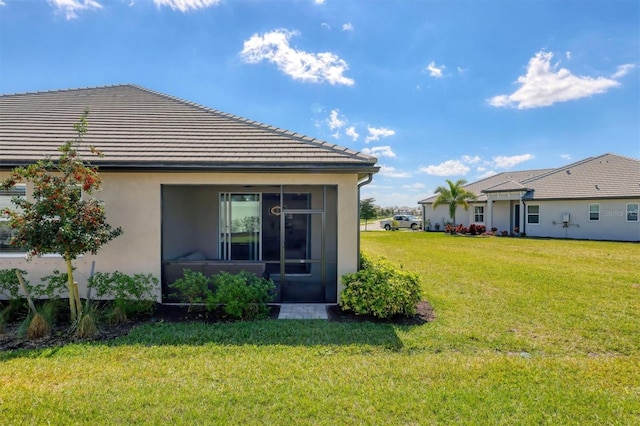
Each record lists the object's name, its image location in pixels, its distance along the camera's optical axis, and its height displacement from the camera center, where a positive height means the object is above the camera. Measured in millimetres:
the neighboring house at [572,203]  21609 +1136
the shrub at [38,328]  5160 -1884
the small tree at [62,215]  5172 +39
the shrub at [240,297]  6070 -1607
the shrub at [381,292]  6109 -1539
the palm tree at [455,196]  28594 +2005
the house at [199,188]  6945 +780
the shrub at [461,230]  27016 -1130
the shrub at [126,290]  6238 -1520
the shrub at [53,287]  6105 -1415
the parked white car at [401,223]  36625 -717
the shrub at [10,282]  6312 -1338
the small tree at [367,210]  39747 +952
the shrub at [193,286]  6332 -1433
